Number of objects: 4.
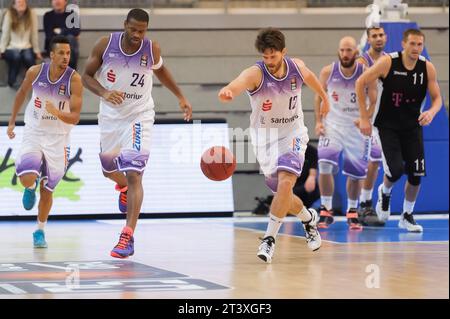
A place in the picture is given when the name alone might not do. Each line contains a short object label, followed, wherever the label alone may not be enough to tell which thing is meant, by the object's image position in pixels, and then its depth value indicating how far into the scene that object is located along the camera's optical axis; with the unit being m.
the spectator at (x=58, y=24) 16.16
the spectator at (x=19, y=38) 16.05
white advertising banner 14.93
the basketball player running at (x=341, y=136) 13.39
